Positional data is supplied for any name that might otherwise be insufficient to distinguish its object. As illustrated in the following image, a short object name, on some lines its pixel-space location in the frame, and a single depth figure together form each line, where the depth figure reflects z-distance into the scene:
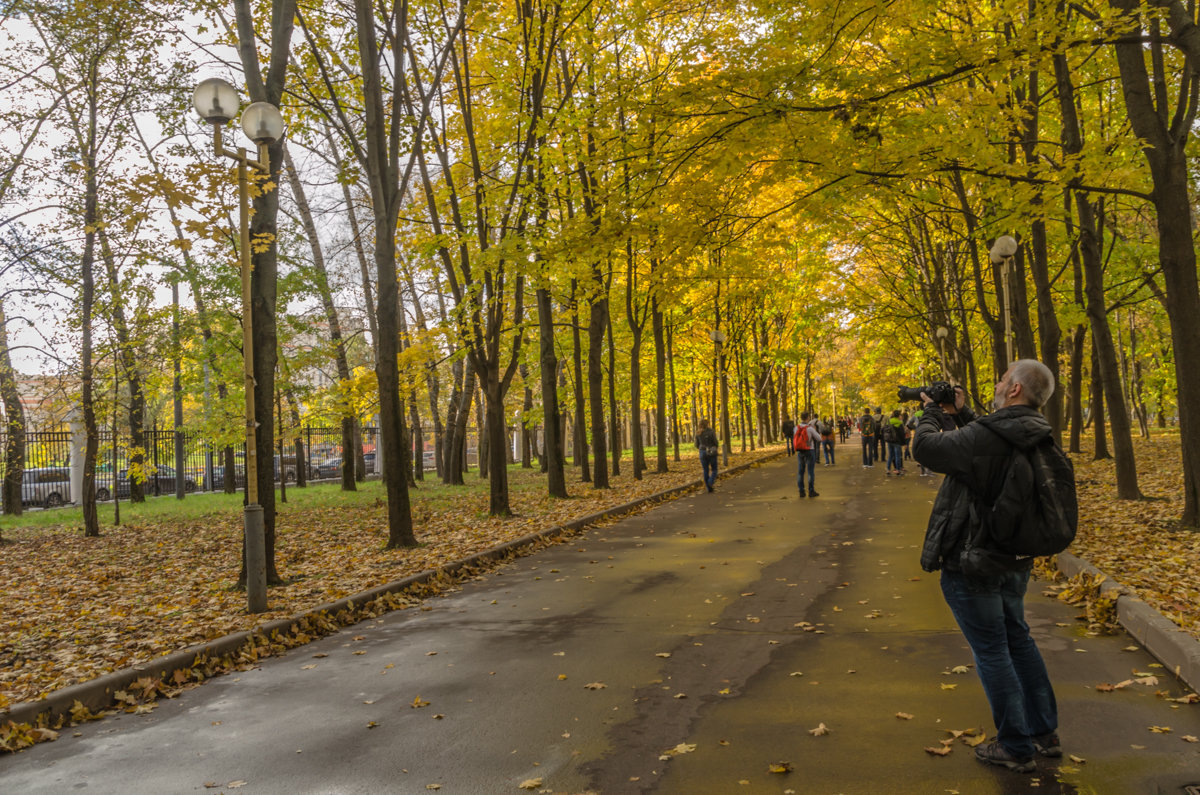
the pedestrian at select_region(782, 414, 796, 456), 32.63
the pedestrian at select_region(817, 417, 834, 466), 29.55
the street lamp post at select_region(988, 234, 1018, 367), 15.44
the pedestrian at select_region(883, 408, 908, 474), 23.30
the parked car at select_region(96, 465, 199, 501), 28.55
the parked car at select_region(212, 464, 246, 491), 32.81
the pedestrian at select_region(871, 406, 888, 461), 27.22
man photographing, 3.69
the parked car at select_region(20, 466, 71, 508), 26.83
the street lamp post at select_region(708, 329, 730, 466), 31.79
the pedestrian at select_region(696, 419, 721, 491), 19.67
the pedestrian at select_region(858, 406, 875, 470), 27.79
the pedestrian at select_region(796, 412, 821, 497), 17.36
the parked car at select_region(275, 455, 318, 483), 34.93
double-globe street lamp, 7.69
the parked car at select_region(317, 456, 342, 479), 37.05
